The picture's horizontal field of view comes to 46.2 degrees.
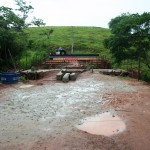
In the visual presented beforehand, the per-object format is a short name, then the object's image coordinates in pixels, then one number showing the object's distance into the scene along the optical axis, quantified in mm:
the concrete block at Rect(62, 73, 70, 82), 11946
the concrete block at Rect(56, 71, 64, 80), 12319
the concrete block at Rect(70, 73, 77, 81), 12310
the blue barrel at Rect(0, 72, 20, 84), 11459
